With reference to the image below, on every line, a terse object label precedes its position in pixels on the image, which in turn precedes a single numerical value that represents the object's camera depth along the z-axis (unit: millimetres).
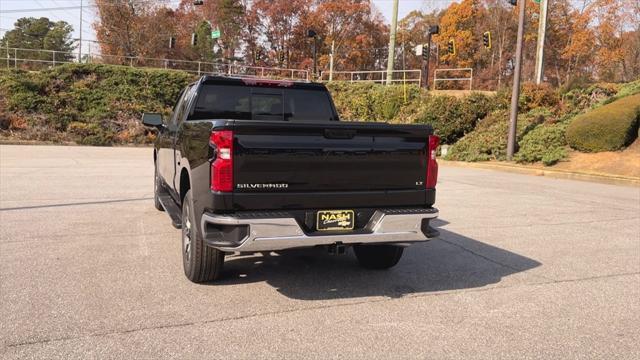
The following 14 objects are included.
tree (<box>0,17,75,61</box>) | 78938
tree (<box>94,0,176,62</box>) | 48625
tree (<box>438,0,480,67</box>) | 56844
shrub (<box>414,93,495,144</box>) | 23609
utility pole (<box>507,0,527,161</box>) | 18531
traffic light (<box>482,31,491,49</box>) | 29953
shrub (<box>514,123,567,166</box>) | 17625
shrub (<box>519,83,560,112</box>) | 22344
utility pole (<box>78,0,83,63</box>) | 35753
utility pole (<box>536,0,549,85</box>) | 25831
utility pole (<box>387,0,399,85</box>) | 30942
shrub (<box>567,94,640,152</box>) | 16750
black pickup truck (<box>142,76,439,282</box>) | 4043
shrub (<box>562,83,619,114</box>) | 20875
